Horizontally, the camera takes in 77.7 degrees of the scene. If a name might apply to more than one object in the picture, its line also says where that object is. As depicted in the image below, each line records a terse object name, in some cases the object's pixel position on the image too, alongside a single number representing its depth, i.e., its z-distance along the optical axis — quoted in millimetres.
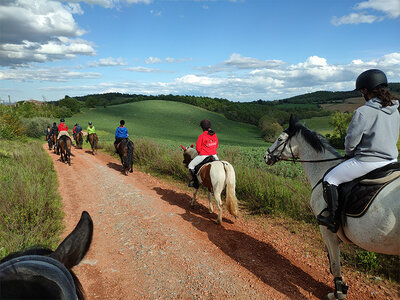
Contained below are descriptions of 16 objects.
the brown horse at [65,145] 14523
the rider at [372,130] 3152
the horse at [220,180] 6402
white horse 2975
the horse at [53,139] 20547
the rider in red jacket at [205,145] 7254
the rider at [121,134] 13008
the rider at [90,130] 19464
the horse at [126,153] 12267
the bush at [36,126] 32609
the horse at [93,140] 19000
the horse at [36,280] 944
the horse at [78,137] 22020
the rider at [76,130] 22078
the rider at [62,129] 15223
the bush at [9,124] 12173
